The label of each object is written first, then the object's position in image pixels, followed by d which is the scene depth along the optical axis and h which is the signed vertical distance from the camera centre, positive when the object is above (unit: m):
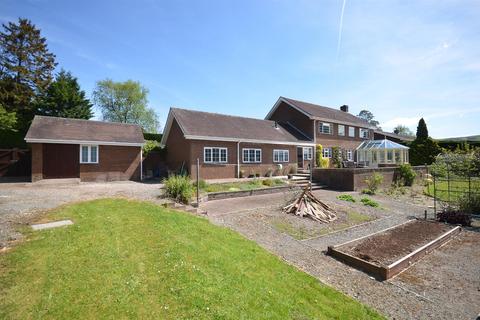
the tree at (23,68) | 26.97 +11.50
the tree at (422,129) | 32.00 +4.36
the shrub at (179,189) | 11.02 -1.22
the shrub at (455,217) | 10.30 -2.45
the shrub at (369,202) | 13.15 -2.27
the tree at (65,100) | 29.31 +8.04
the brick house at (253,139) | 18.73 +2.13
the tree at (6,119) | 21.25 +4.04
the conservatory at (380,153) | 27.06 +0.98
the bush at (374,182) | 17.05 -1.44
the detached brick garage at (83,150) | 16.08 +0.99
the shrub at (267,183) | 16.78 -1.43
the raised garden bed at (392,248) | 5.96 -2.57
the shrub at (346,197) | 14.18 -2.14
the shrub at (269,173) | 21.37 -0.93
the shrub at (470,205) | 11.41 -2.09
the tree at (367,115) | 95.75 +18.82
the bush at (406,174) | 20.39 -1.05
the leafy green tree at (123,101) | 45.18 +11.90
